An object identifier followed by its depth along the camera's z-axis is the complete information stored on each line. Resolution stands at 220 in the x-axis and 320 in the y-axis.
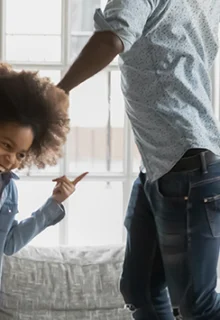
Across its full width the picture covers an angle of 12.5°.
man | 3.11
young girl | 2.93
